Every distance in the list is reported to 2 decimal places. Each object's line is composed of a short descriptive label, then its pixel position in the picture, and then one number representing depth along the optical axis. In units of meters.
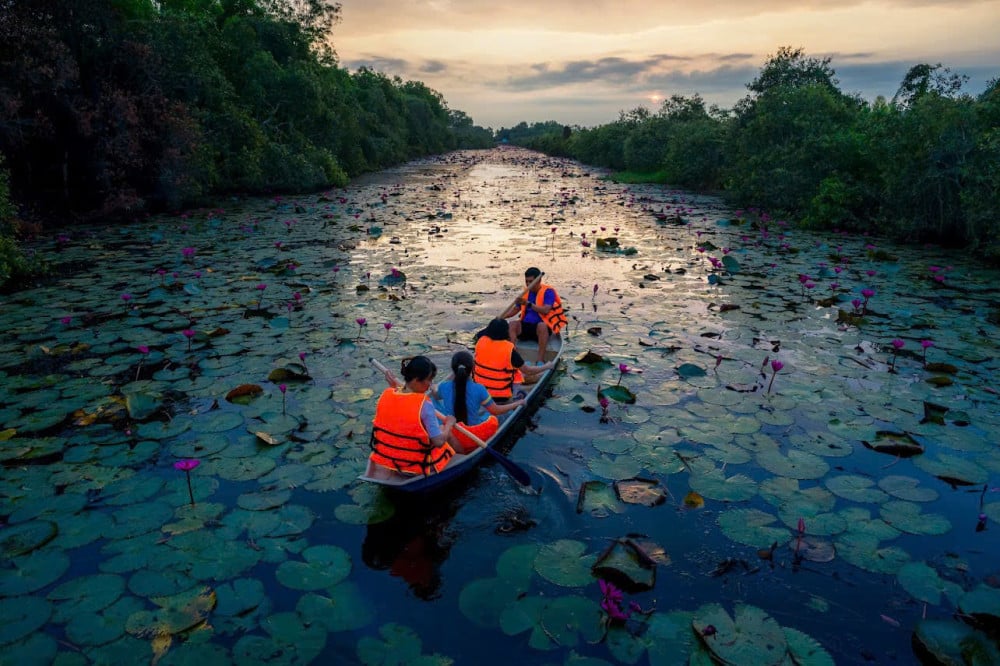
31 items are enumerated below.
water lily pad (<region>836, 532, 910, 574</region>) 3.88
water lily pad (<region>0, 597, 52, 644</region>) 3.18
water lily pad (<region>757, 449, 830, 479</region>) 4.94
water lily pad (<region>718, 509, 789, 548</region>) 4.14
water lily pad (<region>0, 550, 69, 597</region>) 3.52
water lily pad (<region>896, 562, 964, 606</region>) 3.60
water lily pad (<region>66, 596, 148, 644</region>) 3.18
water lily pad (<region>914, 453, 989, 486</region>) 4.78
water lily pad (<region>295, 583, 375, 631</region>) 3.40
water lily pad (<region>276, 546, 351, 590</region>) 3.70
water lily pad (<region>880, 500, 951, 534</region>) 4.21
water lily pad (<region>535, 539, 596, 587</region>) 3.75
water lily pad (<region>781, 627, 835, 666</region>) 3.11
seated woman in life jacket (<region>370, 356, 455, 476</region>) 4.32
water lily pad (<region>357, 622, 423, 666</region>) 3.15
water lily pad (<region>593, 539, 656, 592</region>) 3.68
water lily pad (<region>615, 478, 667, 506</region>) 4.61
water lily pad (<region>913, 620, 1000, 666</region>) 3.06
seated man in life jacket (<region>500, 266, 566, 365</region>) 7.28
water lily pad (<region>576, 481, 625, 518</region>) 4.50
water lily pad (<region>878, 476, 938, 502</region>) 4.57
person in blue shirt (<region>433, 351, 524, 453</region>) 5.02
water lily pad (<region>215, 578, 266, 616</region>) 3.45
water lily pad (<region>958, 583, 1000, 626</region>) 3.36
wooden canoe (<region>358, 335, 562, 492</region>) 4.27
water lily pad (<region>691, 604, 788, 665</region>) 3.13
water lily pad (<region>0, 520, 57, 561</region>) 3.82
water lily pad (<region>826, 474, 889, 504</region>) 4.59
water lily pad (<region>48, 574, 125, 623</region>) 3.36
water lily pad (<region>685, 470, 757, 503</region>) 4.65
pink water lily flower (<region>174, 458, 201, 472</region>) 3.92
